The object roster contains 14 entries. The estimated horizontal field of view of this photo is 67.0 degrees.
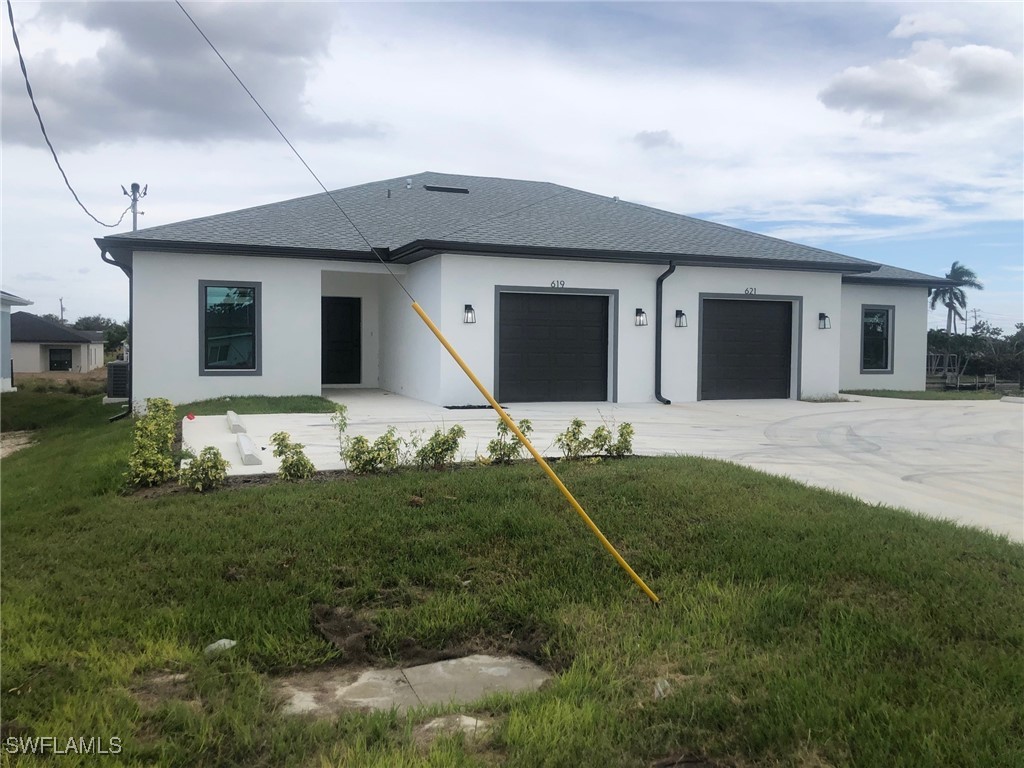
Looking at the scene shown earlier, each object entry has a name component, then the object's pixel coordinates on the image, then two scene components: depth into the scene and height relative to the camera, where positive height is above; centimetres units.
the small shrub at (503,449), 732 -92
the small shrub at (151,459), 640 -95
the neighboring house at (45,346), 4762 +3
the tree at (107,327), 5634 +200
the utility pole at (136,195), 2997 +596
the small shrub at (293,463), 661 -98
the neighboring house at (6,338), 2617 +27
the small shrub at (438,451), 700 -91
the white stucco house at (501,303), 1456 +97
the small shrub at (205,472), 624 -101
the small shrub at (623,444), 778 -92
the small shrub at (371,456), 679 -93
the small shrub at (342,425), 837 -83
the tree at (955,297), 5656 +443
